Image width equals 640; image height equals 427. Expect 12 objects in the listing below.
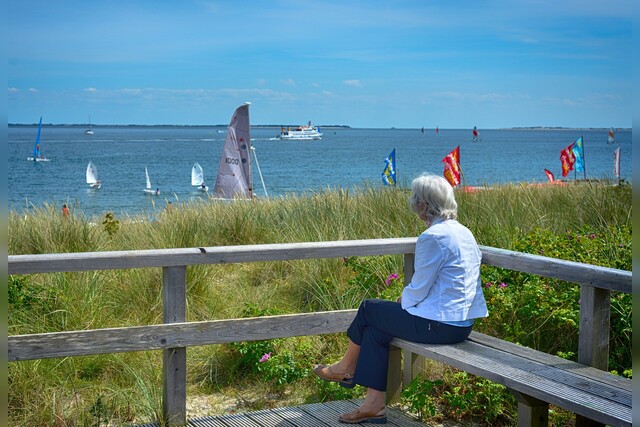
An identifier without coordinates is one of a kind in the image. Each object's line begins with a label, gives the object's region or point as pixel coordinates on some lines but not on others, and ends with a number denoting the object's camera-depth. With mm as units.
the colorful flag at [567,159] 20562
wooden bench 3049
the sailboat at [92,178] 43572
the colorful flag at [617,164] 22531
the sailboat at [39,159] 75419
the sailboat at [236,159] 17344
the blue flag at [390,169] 14169
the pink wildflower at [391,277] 5571
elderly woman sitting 3873
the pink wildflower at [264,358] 4977
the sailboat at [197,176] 42188
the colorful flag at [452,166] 13305
